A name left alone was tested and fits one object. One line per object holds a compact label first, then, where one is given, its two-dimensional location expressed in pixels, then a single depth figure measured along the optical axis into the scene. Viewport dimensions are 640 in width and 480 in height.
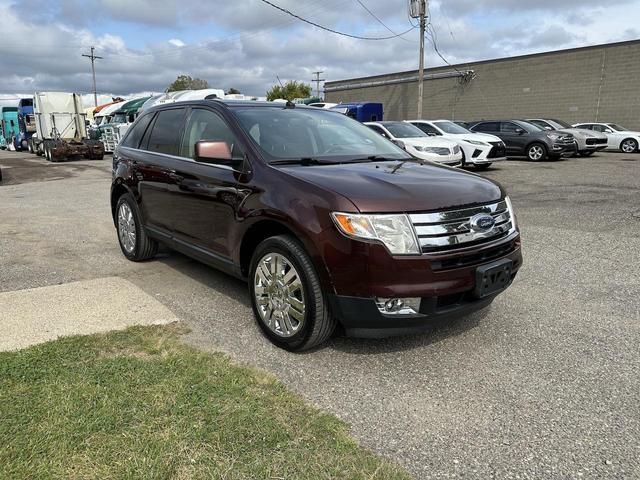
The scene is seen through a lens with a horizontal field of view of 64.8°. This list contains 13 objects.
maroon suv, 2.98
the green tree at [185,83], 76.25
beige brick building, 27.25
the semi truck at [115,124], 26.88
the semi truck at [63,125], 24.52
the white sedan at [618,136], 22.62
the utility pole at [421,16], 25.55
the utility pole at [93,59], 63.44
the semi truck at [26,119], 30.11
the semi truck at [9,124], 33.44
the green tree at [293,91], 66.25
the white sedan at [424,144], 13.52
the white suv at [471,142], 14.80
